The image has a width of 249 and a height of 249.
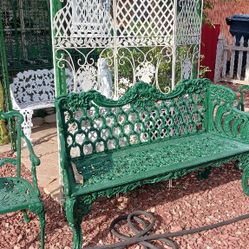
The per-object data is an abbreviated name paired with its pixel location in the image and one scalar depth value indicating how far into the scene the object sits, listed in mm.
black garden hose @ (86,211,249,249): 2400
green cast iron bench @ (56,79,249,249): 2384
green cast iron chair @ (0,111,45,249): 2100
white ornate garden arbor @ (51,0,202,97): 2744
